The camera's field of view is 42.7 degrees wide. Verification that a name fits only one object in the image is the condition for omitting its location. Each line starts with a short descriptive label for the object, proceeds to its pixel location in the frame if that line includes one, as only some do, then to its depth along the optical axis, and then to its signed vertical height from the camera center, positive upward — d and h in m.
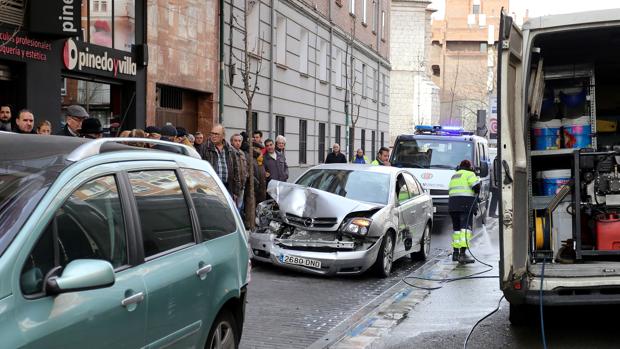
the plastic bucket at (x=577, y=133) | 7.85 +0.23
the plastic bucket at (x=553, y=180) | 7.59 -0.23
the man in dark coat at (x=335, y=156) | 19.52 -0.06
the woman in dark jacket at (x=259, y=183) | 14.74 -0.57
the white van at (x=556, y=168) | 6.62 -0.11
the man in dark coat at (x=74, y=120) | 9.19 +0.35
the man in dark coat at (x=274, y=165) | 15.51 -0.24
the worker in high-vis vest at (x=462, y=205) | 12.55 -0.79
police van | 18.38 -0.03
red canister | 7.11 -0.68
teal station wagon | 3.21 -0.48
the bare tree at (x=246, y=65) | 14.47 +2.23
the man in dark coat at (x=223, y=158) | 12.63 -0.10
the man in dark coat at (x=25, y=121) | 9.12 +0.33
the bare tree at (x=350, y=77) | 30.95 +3.11
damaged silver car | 10.40 -0.95
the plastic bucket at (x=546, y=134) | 7.85 +0.22
